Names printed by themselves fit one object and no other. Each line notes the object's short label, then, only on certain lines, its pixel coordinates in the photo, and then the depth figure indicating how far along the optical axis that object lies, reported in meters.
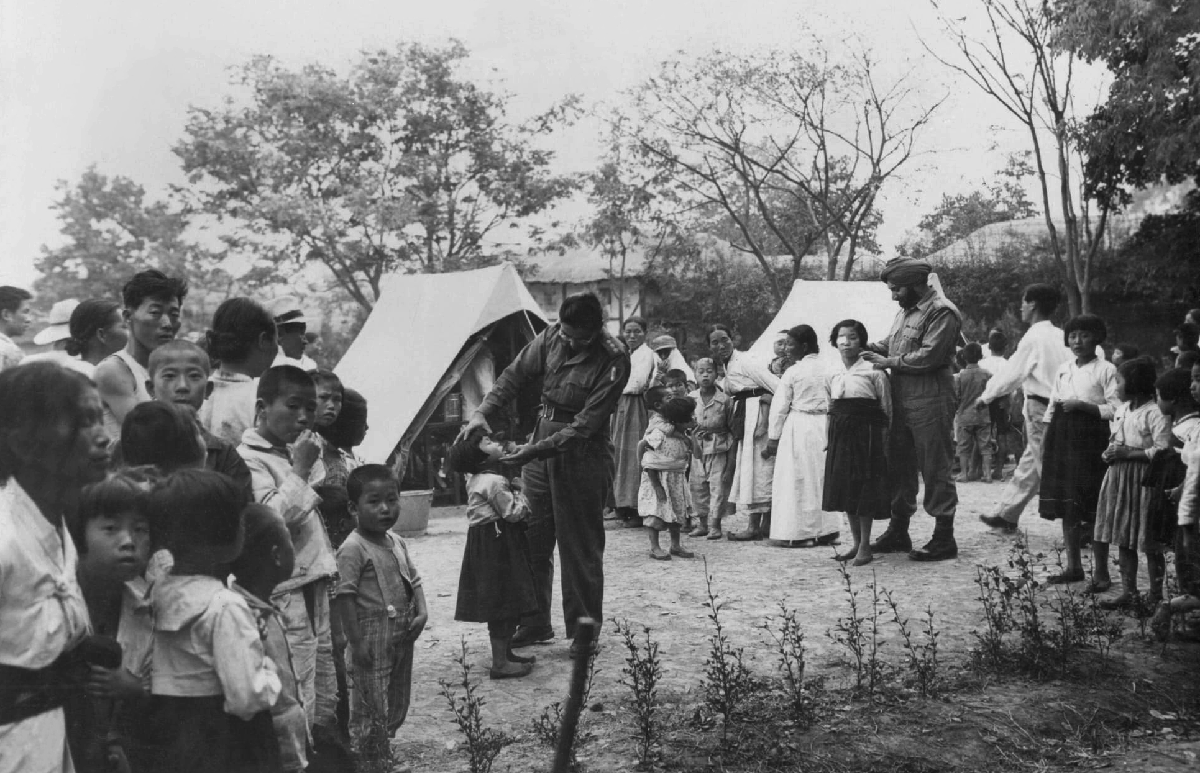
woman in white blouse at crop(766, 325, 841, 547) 8.16
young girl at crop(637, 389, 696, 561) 7.96
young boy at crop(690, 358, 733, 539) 8.98
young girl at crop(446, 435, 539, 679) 4.71
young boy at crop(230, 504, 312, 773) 2.64
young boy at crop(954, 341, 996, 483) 12.09
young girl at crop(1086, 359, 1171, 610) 5.30
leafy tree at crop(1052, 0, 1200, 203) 12.20
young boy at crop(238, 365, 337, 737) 3.17
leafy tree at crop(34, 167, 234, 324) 7.24
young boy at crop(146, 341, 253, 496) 3.18
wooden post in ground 1.84
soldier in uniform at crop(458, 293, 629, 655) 5.02
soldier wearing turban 7.02
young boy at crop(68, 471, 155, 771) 2.29
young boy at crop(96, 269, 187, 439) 3.44
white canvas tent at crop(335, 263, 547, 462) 11.18
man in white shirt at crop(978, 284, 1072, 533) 7.37
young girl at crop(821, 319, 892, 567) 7.14
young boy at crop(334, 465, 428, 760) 3.58
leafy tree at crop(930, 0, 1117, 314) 12.76
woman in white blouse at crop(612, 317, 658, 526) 9.59
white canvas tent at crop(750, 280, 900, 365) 13.38
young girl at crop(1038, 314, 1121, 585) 6.02
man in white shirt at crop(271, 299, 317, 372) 5.70
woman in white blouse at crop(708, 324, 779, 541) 8.82
